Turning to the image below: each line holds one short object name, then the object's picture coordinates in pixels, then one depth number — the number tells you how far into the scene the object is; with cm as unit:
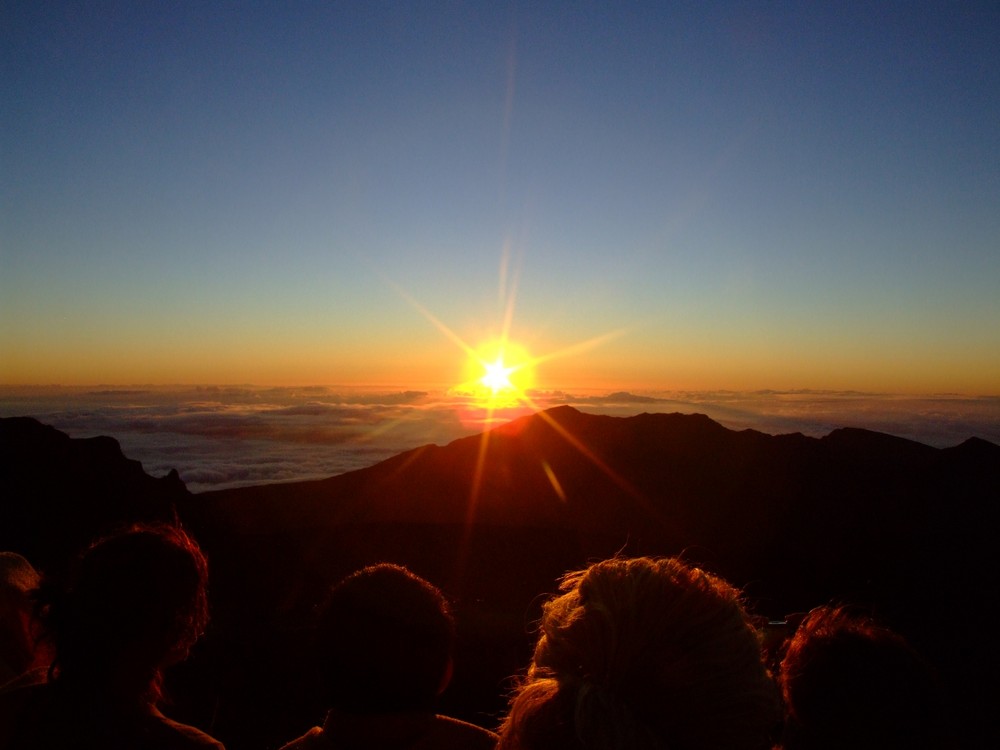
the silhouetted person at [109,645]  185
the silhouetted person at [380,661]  167
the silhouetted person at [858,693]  131
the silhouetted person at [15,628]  246
